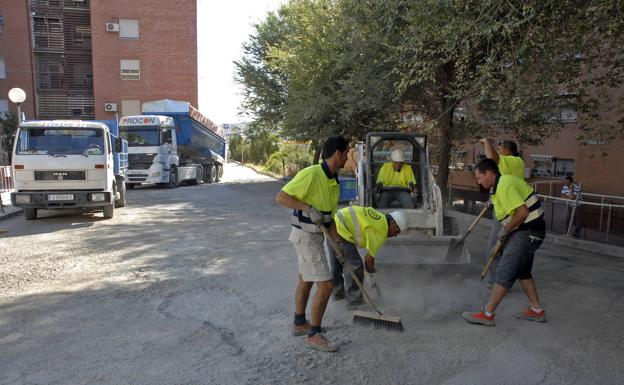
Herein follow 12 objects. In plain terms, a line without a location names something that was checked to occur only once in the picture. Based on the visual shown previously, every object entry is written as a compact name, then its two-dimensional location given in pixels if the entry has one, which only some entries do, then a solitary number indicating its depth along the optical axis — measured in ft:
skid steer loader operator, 23.70
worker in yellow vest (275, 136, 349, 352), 12.31
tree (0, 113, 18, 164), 87.25
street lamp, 42.16
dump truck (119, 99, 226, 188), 62.28
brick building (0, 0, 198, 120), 106.73
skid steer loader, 19.17
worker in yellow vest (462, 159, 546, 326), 13.85
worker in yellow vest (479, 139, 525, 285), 18.19
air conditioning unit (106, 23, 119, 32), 105.67
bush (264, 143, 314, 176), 93.03
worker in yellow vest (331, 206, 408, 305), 13.55
